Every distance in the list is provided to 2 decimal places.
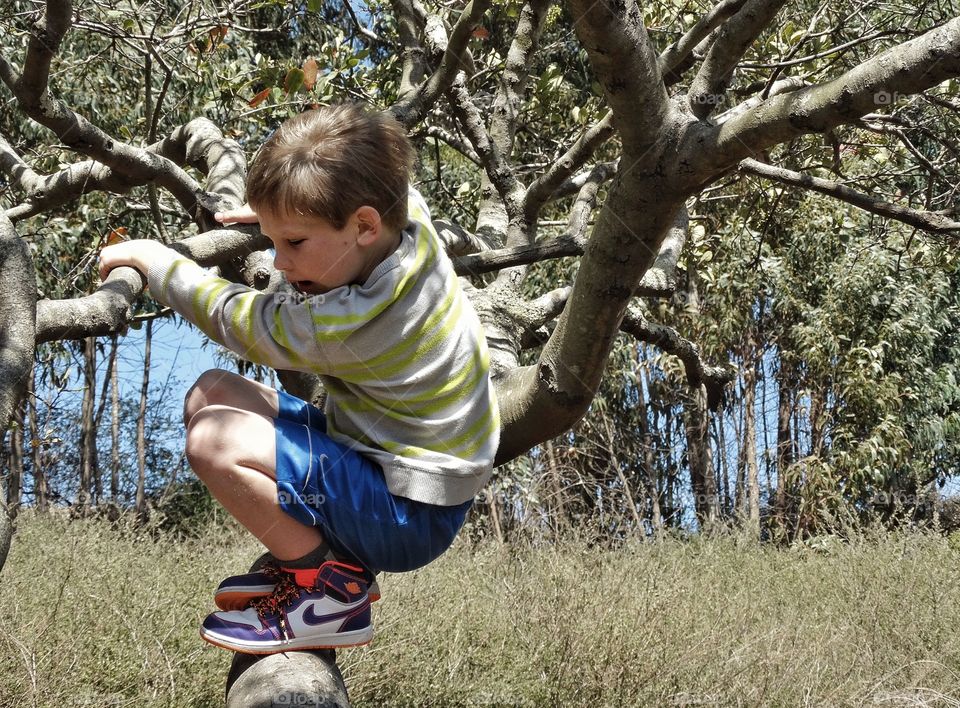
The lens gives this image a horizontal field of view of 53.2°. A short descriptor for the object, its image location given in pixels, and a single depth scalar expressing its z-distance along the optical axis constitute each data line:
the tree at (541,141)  1.62
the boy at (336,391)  1.65
